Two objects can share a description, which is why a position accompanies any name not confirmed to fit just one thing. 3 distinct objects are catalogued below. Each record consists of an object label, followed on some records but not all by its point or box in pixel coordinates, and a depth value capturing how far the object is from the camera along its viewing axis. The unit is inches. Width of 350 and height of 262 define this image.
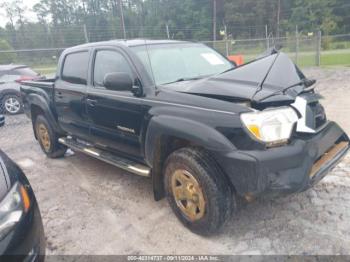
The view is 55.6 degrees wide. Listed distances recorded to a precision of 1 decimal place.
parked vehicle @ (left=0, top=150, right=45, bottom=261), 84.0
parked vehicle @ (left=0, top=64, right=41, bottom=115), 391.2
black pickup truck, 101.2
